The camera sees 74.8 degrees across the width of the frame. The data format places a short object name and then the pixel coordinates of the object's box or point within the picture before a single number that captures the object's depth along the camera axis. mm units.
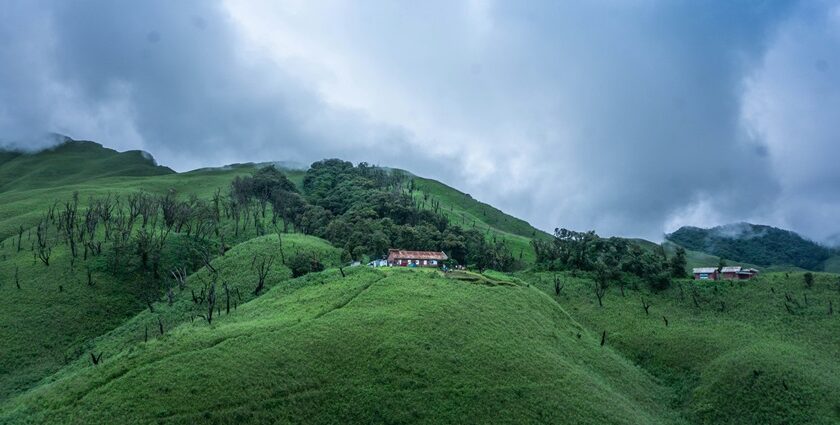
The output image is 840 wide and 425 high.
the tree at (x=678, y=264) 110562
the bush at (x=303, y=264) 91250
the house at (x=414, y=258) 112938
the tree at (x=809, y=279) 93688
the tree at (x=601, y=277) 98656
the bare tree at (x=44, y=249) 93875
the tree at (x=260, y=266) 82312
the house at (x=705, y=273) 113275
